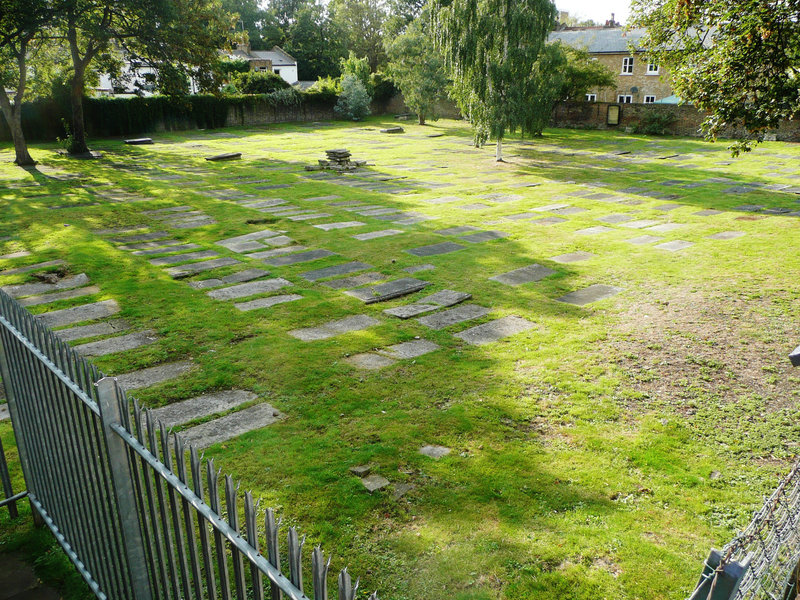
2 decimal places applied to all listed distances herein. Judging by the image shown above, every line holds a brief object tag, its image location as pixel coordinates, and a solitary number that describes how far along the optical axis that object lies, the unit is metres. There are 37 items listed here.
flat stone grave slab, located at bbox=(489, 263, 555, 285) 10.70
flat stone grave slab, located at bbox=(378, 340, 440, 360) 7.78
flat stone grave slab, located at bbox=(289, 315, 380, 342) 8.38
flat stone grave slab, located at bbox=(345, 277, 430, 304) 9.82
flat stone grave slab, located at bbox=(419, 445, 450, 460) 5.61
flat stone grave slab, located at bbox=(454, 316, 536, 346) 8.29
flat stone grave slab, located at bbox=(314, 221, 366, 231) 14.60
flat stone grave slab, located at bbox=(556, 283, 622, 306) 9.78
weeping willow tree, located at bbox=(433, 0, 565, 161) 21.64
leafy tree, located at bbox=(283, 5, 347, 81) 69.25
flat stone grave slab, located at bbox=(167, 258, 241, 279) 11.02
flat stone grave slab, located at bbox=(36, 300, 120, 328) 8.81
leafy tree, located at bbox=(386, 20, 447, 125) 38.06
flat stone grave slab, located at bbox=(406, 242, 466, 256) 12.44
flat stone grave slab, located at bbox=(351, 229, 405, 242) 13.62
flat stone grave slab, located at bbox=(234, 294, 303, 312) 9.45
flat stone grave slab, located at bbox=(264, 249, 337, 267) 11.80
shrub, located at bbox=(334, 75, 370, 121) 45.62
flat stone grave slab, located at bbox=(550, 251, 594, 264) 11.93
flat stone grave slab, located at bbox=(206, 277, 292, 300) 9.94
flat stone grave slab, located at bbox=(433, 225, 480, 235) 14.07
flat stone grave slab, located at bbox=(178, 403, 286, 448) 5.88
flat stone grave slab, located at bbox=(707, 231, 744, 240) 13.52
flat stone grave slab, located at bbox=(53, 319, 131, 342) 8.27
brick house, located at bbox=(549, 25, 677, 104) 44.88
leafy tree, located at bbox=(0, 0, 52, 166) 20.32
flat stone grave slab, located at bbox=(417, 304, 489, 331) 8.80
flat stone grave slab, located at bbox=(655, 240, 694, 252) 12.69
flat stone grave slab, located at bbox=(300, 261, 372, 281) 10.97
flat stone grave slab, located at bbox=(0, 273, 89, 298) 10.00
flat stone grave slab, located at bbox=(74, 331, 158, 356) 7.81
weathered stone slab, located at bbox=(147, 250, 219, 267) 11.86
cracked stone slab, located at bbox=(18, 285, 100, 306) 9.60
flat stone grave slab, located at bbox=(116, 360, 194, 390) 6.96
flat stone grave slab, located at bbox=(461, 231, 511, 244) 13.47
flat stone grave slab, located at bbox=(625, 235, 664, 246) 13.18
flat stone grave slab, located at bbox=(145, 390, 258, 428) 6.25
